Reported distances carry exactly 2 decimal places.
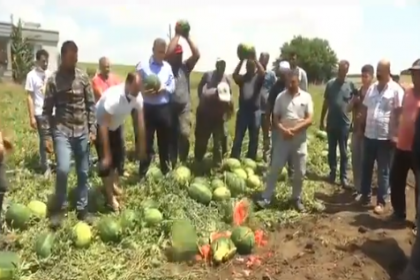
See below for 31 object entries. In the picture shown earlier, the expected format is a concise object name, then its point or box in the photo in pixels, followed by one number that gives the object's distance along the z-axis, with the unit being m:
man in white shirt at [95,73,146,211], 7.57
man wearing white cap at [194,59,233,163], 9.85
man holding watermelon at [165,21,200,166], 9.62
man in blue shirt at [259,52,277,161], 10.76
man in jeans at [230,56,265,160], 10.34
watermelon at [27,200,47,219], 7.33
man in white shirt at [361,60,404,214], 8.34
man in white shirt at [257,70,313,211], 8.23
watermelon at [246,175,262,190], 9.35
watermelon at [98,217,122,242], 6.81
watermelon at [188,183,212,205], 8.27
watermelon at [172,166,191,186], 8.68
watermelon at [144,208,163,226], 7.21
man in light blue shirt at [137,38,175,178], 8.98
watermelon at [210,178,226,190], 8.71
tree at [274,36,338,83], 77.36
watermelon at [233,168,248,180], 9.41
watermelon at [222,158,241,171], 9.70
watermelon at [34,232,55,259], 6.32
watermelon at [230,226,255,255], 6.87
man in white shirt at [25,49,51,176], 9.57
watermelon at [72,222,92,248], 6.62
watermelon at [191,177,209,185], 8.70
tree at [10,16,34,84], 36.88
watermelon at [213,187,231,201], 8.41
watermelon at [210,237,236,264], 6.60
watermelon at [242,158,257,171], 10.00
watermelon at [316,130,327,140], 14.08
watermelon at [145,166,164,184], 8.71
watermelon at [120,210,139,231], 7.00
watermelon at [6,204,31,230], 7.04
